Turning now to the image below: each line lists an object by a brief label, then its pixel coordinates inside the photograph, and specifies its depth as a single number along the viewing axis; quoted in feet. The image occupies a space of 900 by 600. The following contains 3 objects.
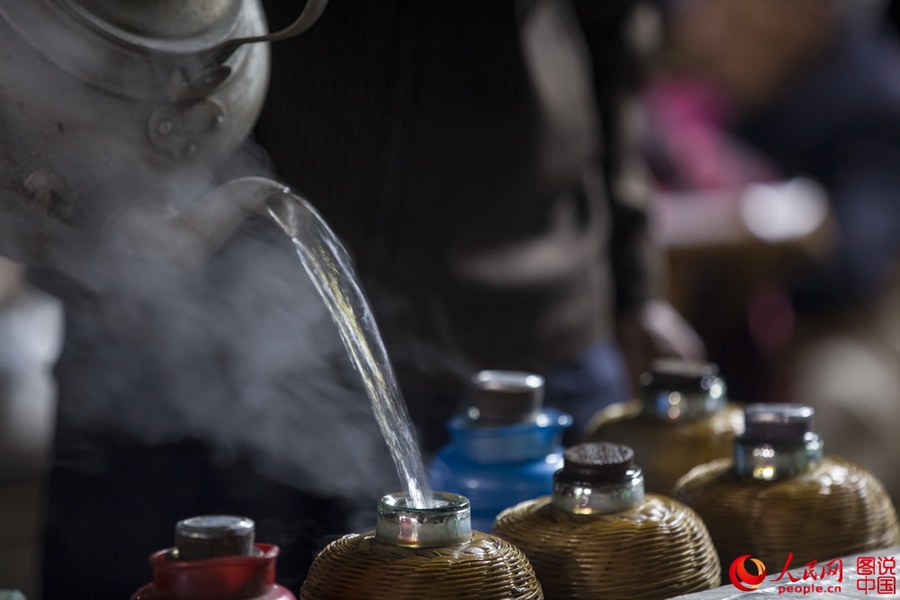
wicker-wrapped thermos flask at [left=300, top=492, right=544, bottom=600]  4.75
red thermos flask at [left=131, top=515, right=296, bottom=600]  4.71
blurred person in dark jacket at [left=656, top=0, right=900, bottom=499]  14.30
